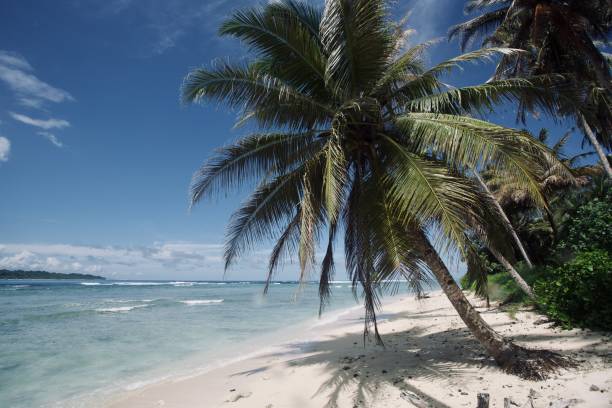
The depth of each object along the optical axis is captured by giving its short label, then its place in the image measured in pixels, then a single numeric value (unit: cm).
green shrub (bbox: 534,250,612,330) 627
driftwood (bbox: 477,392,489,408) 343
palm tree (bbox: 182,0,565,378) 496
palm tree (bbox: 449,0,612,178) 912
